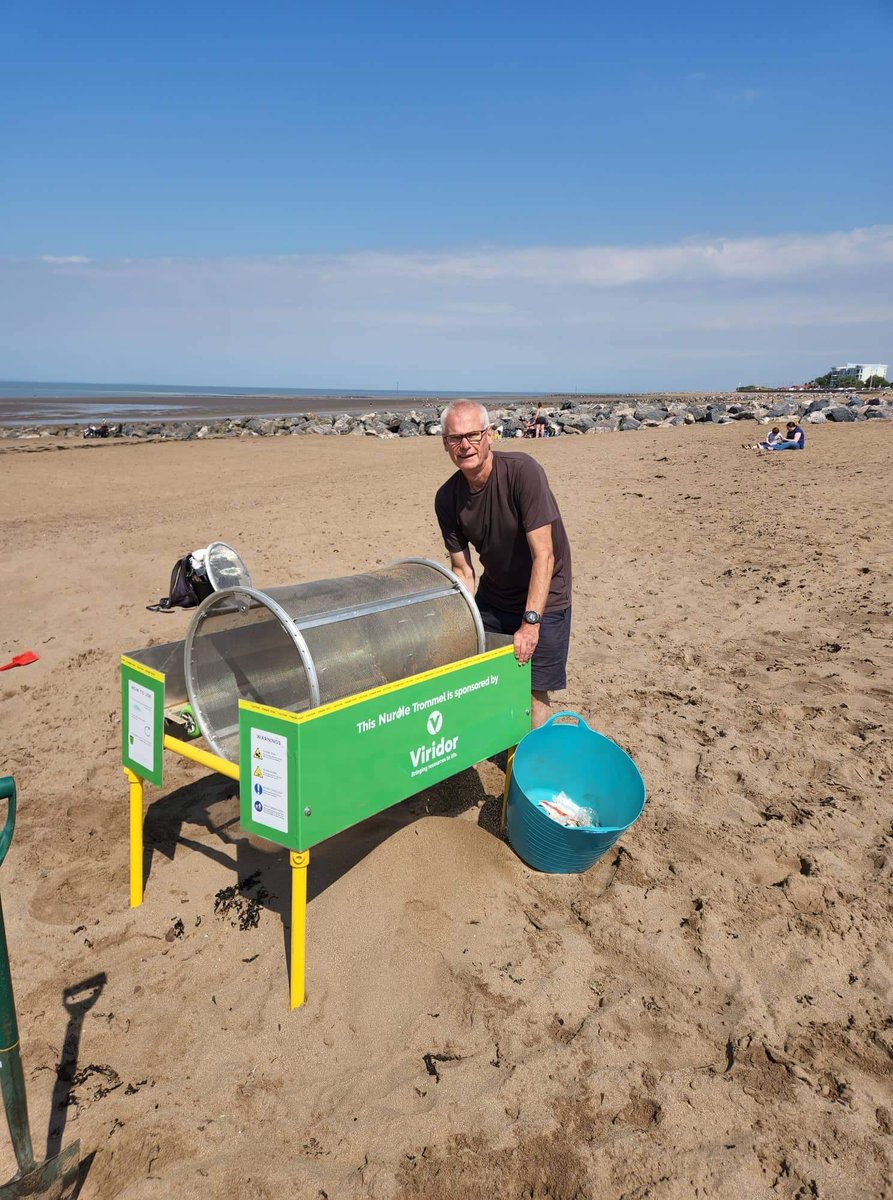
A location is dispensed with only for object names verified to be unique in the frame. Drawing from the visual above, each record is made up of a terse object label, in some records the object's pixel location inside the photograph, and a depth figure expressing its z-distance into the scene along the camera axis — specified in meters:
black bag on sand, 6.54
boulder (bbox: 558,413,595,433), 25.88
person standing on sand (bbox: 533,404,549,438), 23.94
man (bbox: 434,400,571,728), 3.56
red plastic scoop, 6.06
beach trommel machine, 2.71
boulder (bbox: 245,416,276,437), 28.30
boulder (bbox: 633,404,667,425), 29.33
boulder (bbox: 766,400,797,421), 25.16
